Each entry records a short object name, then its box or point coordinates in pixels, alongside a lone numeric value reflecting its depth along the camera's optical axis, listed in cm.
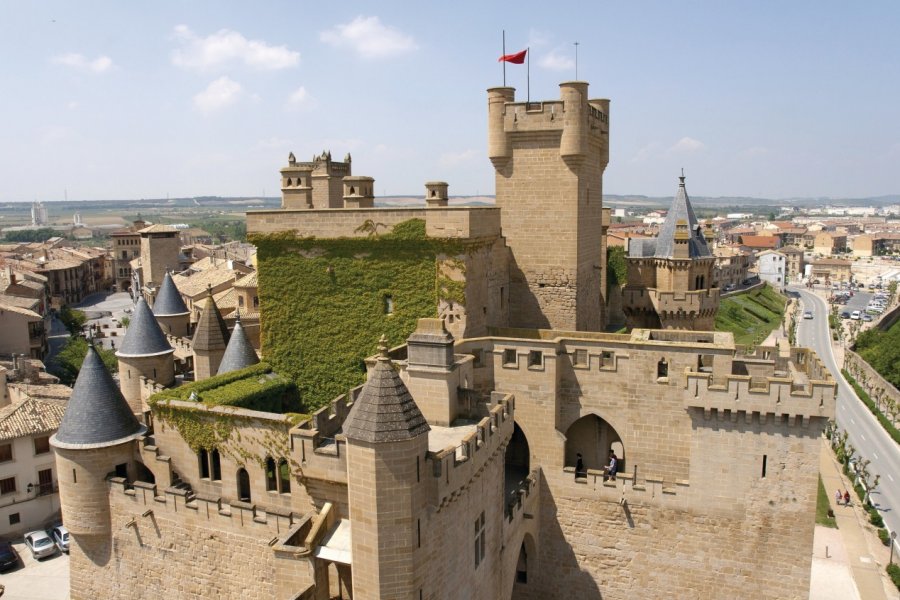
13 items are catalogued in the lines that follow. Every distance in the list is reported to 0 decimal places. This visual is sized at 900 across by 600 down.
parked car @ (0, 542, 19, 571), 3275
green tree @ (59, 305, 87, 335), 7500
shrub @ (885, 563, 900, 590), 3322
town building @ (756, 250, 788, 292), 15538
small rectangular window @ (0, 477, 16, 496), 3569
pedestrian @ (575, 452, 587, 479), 2582
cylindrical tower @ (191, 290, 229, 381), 3117
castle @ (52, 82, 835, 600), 2005
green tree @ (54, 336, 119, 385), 5451
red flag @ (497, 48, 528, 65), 2920
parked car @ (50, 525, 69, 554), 3462
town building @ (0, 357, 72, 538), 3578
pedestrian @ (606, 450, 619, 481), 2383
